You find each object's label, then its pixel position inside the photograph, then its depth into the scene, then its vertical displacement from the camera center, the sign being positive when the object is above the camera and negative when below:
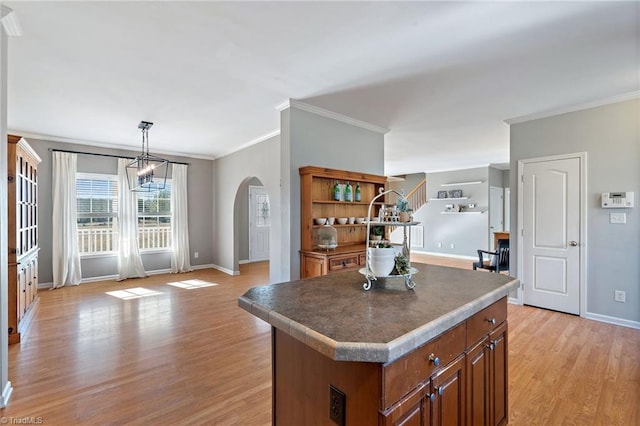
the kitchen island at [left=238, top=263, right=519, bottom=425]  1.05 -0.59
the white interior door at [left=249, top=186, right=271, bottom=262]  8.09 -0.35
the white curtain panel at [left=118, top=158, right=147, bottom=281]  5.99 -0.36
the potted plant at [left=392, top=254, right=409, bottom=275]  1.70 -0.32
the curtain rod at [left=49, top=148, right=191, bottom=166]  5.36 +1.12
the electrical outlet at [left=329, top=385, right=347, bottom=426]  1.14 -0.75
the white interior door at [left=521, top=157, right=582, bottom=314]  3.86 -0.33
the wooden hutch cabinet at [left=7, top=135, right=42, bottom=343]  3.11 -0.27
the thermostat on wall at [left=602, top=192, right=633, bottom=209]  3.48 +0.10
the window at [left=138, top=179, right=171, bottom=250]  6.38 -0.16
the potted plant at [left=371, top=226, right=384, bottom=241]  2.70 -0.20
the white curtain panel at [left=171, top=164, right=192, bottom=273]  6.62 -0.19
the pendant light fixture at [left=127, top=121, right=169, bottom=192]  4.48 +0.72
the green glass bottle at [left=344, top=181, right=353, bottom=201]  4.20 +0.24
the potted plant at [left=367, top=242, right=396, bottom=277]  1.61 -0.27
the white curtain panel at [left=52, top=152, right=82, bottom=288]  5.32 -0.18
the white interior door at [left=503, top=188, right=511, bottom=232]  9.09 +0.01
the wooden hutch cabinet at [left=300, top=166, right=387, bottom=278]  3.58 -0.05
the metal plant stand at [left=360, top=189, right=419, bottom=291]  1.65 -0.34
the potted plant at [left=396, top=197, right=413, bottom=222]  1.71 +0.00
